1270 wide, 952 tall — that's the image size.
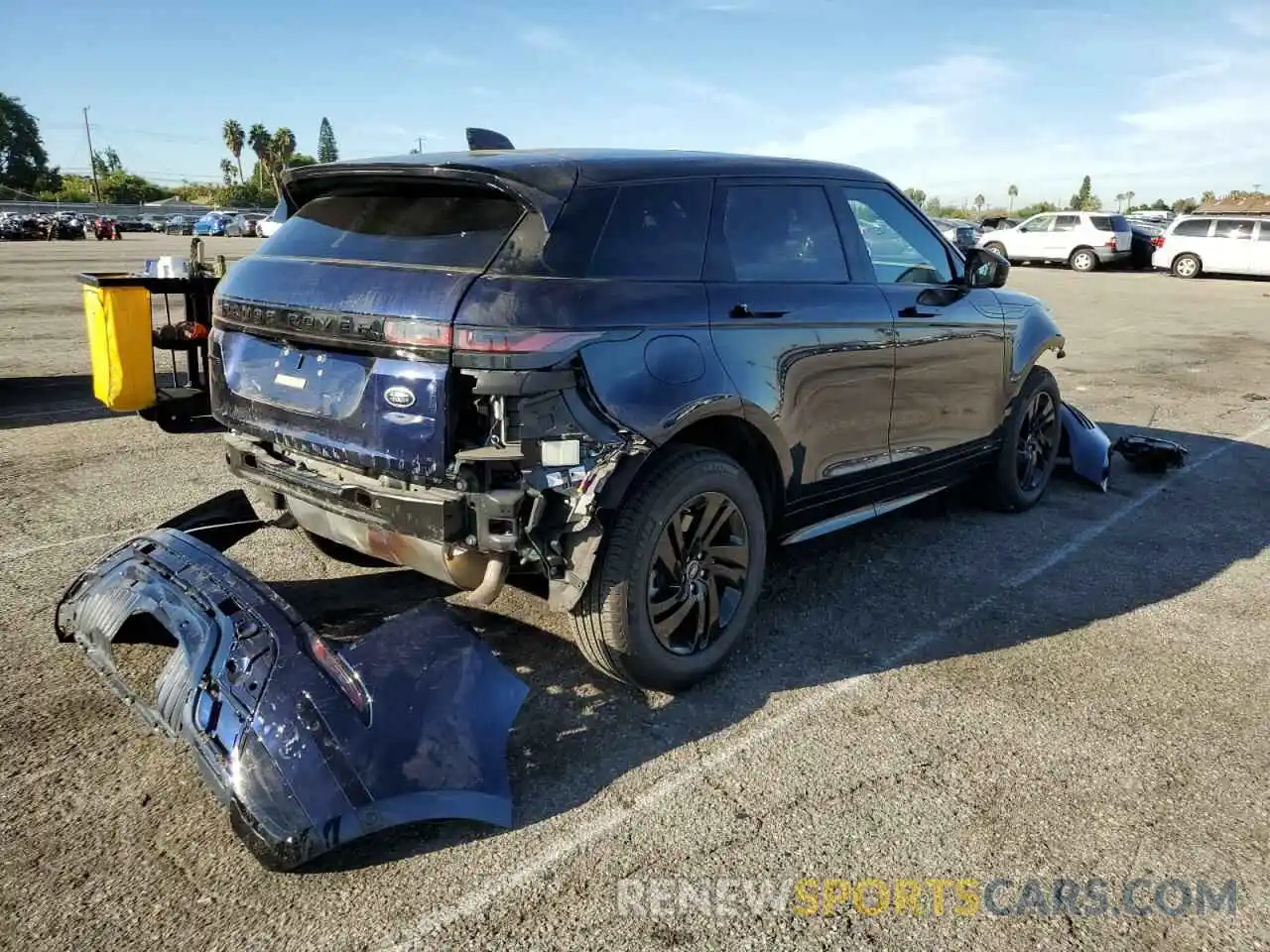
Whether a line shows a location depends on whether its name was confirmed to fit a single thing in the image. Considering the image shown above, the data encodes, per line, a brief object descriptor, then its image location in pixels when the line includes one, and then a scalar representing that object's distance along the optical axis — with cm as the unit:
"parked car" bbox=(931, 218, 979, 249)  2941
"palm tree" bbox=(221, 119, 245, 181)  10888
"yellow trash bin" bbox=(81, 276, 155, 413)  600
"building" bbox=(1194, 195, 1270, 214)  4947
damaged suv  285
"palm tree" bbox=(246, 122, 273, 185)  11012
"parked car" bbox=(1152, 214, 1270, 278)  2594
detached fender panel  621
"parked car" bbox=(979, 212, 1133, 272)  2884
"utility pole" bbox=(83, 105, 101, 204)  8212
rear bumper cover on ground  242
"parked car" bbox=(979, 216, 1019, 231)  3706
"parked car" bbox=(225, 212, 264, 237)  4884
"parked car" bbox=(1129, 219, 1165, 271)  2938
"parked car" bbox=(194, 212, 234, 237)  4819
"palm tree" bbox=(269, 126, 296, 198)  10888
